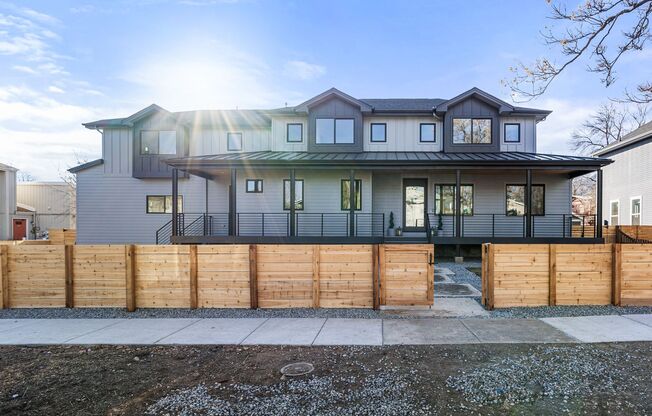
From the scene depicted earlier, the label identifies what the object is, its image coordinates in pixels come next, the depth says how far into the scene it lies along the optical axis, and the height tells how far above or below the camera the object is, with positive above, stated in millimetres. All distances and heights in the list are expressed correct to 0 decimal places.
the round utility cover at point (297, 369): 4246 -2174
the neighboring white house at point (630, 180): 18661 +1569
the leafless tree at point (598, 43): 7633 +3958
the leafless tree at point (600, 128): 34344 +8275
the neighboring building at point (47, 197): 36250 +879
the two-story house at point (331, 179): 15195 +1277
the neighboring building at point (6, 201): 26719 +317
